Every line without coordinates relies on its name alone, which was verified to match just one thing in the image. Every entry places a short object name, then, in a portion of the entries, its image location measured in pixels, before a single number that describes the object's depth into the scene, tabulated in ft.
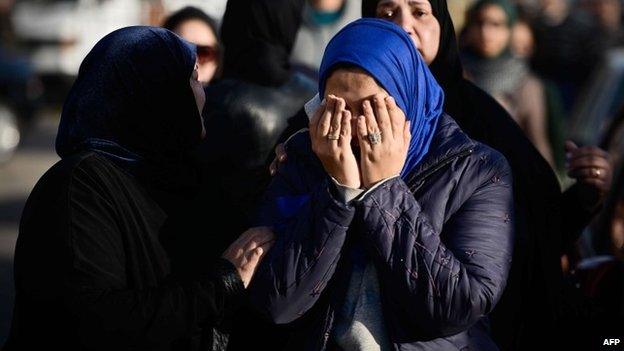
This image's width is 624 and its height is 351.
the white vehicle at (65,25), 148.97
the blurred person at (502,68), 52.42
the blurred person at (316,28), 48.19
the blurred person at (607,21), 88.82
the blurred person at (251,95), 28.71
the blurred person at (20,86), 105.29
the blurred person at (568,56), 82.23
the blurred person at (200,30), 35.06
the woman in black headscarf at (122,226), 19.61
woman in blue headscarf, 18.88
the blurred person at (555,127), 49.67
